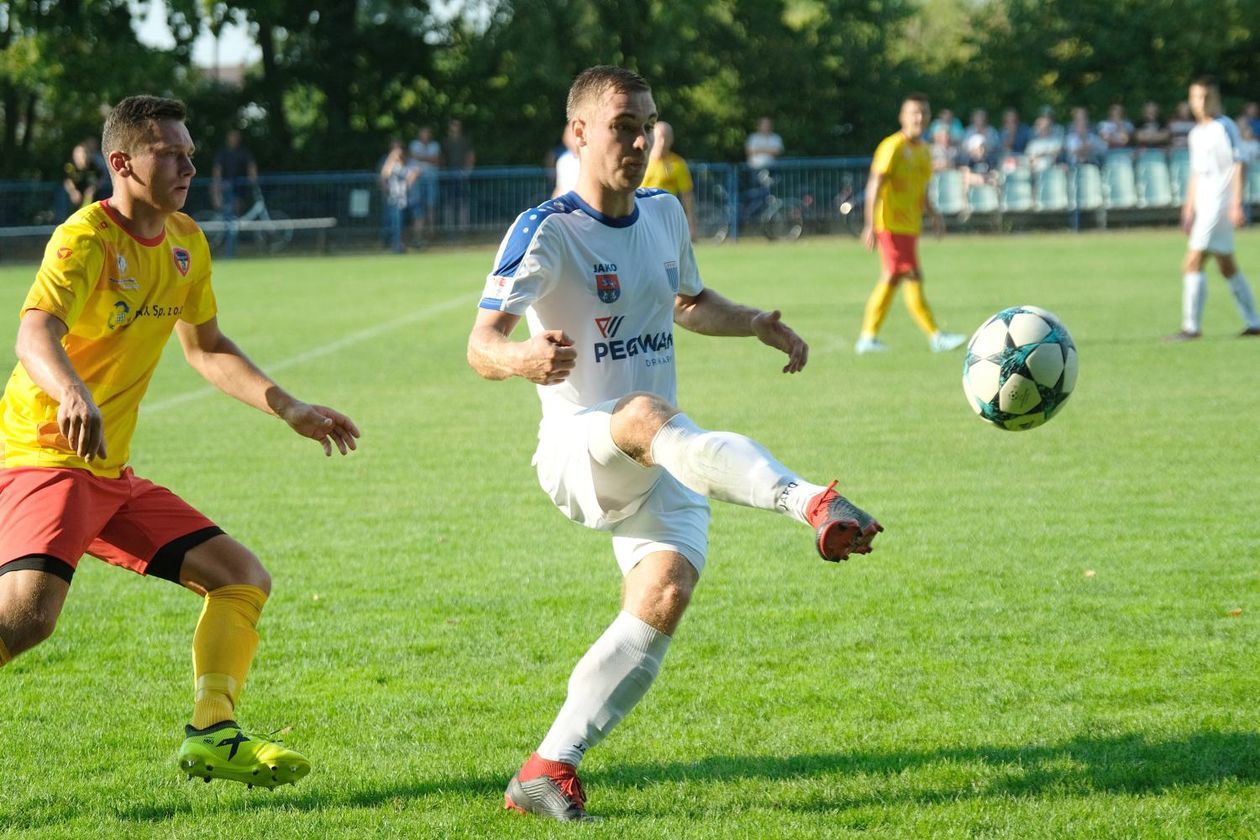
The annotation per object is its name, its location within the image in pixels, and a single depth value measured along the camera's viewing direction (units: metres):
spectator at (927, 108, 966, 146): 33.56
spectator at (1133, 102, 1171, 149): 34.81
